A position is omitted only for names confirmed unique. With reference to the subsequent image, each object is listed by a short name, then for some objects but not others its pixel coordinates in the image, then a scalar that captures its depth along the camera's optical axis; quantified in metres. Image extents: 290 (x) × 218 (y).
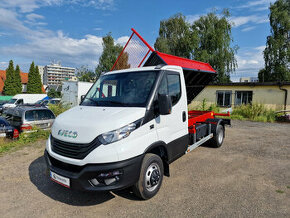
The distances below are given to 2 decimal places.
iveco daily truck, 2.73
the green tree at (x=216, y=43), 24.86
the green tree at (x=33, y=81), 42.44
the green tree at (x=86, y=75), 41.73
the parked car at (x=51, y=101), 19.46
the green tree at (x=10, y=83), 39.84
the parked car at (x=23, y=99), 20.66
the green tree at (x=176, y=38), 26.36
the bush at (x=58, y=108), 11.77
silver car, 7.30
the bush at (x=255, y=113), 13.68
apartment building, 144.81
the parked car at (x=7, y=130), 6.69
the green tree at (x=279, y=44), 24.78
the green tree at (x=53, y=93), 34.78
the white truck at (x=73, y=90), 16.70
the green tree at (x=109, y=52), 33.34
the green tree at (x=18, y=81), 40.67
